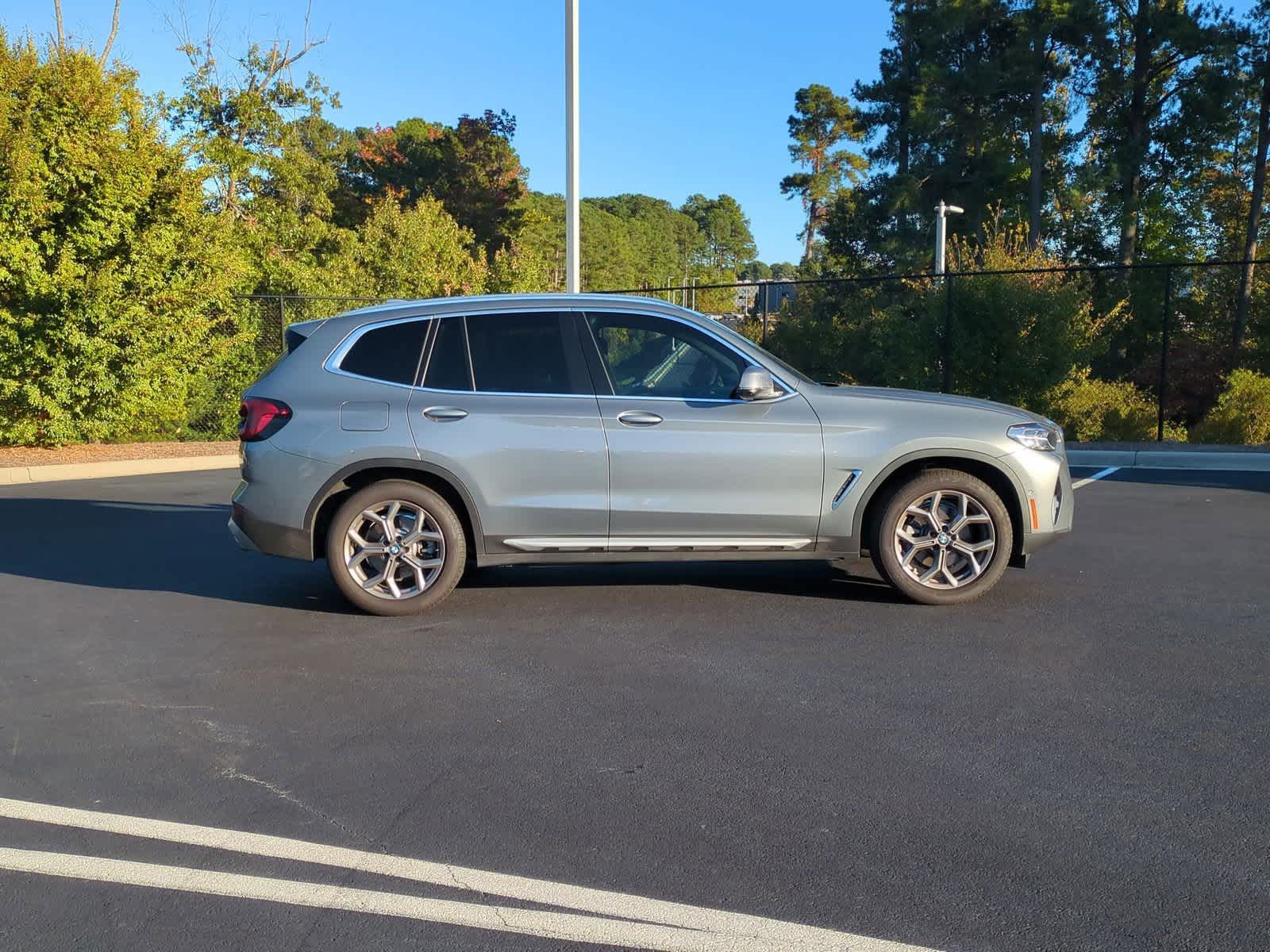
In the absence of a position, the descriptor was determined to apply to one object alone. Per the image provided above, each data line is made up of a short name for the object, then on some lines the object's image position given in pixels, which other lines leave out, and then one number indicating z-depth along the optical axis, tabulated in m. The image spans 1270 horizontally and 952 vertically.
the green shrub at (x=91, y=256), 14.75
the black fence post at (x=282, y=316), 18.08
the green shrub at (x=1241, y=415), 16.75
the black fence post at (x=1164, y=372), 16.06
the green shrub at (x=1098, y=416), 18.16
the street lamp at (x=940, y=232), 32.53
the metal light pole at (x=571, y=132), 14.42
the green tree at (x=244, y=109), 34.25
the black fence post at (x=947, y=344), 17.12
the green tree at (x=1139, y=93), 35.09
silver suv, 6.66
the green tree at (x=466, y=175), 58.16
